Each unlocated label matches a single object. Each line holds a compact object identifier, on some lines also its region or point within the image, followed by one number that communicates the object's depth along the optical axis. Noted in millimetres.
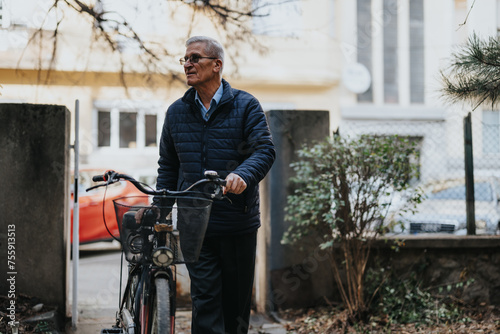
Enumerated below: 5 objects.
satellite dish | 14438
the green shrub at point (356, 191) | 4508
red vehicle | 8000
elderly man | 2934
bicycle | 2387
